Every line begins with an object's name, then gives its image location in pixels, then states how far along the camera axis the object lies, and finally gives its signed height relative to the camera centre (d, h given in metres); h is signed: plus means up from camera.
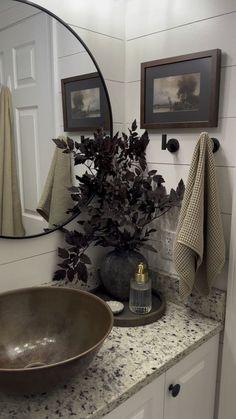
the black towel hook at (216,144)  1.11 -0.02
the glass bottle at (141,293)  1.16 -0.52
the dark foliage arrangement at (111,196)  1.14 -0.20
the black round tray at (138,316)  1.16 -0.59
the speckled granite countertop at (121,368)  0.81 -0.62
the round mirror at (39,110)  1.04 +0.09
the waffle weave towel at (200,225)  1.06 -0.26
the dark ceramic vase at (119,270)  1.23 -0.47
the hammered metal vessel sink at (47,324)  0.98 -0.55
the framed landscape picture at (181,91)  1.08 +0.15
